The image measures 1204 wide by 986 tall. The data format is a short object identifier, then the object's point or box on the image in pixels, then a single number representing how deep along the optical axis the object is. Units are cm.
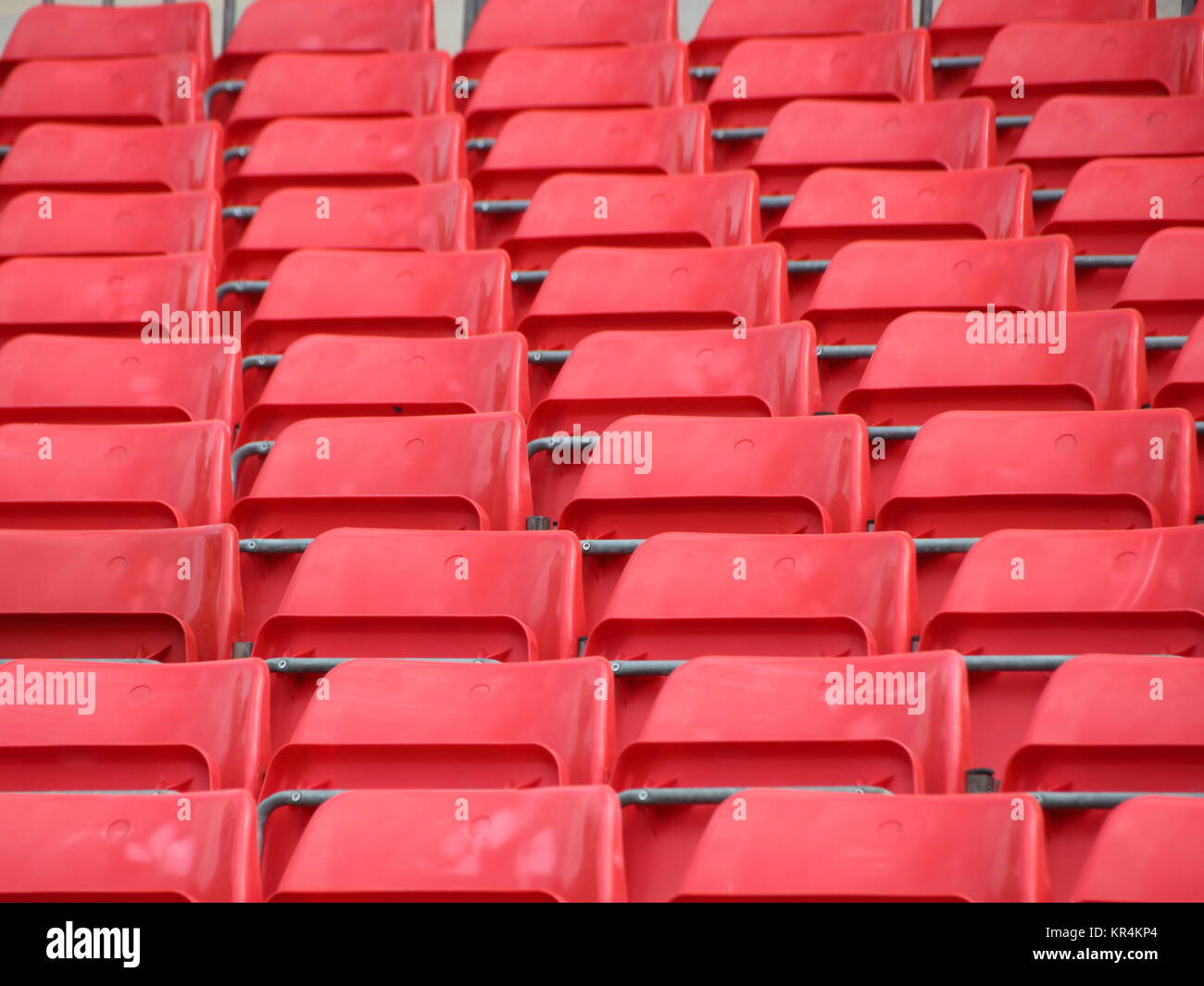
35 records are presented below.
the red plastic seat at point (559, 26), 1218
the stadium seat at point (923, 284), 1083
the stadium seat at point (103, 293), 1114
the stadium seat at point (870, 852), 943
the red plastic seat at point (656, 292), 1094
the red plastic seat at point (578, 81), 1187
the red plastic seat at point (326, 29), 1232
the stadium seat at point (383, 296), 1104
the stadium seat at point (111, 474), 1050
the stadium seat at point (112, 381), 1084
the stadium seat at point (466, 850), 949
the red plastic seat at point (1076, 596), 999
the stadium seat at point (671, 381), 1063
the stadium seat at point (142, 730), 986
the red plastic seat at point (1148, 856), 935
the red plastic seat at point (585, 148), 1156
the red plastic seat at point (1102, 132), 1137
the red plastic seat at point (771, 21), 1209
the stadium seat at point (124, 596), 1023
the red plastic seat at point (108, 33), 1237
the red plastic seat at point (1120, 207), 1112
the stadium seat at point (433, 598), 1012
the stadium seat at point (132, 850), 955
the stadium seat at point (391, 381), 1075
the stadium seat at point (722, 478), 1033
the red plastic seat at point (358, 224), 1137
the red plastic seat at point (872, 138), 1143
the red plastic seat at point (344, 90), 1199
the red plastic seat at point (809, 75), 1175
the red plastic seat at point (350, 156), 1166
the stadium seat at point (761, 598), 1004
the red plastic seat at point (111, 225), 1147
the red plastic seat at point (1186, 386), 1054
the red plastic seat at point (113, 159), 1174
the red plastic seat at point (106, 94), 1207
